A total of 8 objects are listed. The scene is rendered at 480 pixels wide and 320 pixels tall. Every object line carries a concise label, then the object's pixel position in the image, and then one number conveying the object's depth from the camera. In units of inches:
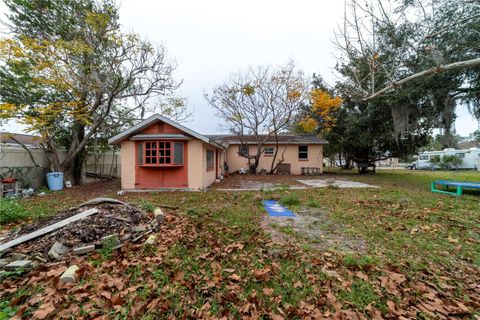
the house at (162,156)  355.3
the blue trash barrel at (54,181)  384.2
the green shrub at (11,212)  184.8
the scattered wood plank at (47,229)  125.7
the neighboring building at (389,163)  1747.8
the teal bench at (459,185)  305.8
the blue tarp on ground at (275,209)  217.6
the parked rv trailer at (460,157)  938.1
